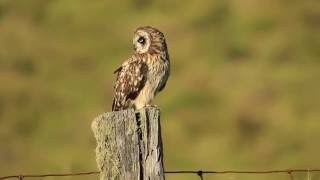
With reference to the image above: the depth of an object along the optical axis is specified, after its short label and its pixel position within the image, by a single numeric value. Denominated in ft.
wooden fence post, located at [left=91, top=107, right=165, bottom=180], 35.94
